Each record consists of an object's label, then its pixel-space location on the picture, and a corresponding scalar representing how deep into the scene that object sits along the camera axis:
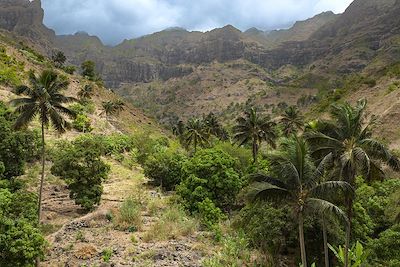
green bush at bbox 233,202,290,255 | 32.62
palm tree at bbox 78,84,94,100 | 98.50
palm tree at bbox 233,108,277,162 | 54.66
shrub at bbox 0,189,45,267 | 24.45
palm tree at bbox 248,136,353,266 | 23.25
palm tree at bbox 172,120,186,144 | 108.45
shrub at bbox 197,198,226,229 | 39.62
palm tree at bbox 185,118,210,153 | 67.75
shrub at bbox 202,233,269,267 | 30.97
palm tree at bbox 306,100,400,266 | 24.77
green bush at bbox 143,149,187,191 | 55.19
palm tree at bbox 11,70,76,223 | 30.78
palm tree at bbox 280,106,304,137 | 72.56
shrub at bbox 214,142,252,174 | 61.62
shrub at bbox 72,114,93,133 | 78.62
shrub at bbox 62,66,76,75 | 118.44
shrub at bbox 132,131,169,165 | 70.25
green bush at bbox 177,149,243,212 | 43.38
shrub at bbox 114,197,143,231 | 36.78
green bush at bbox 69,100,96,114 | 86.07
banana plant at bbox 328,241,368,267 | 29.97
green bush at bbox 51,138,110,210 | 39.34
